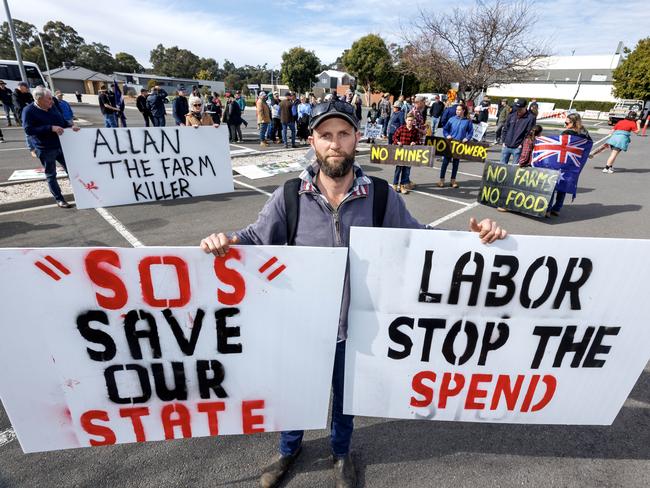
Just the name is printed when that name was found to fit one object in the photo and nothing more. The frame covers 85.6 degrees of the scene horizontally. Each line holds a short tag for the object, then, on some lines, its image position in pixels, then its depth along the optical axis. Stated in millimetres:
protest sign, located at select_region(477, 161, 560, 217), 6176
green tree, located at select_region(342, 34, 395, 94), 50122
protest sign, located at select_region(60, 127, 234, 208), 5902
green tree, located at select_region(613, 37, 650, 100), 39781
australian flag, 6215
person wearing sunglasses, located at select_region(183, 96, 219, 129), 7818
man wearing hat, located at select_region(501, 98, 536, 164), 7906
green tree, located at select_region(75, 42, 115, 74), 76250
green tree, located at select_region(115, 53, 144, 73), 87994
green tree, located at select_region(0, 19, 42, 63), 65125
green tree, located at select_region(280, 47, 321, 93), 64438
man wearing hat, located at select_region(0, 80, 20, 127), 14477
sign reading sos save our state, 1527
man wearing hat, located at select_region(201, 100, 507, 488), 1782
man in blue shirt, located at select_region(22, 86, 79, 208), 5590
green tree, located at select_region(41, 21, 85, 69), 71438
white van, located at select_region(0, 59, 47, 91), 23947
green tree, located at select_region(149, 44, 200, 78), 93438
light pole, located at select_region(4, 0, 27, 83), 14998
